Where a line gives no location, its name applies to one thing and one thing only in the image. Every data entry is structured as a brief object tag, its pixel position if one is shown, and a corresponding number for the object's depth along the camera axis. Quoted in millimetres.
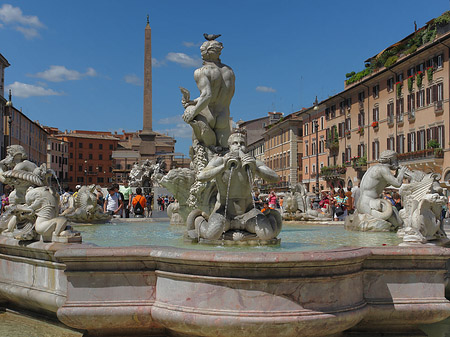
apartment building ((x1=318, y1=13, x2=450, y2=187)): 35031
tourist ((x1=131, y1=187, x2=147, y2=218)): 14094
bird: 9109
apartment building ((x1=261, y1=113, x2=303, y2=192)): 66400
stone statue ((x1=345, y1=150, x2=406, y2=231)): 8172
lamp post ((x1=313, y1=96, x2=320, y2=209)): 18109
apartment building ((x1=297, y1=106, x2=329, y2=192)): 59031
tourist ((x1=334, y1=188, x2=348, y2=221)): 14016
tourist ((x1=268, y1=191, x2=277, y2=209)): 17856
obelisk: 44938
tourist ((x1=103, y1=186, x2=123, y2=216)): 13977
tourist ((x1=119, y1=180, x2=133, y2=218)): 16172
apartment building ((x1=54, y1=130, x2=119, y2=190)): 112688
